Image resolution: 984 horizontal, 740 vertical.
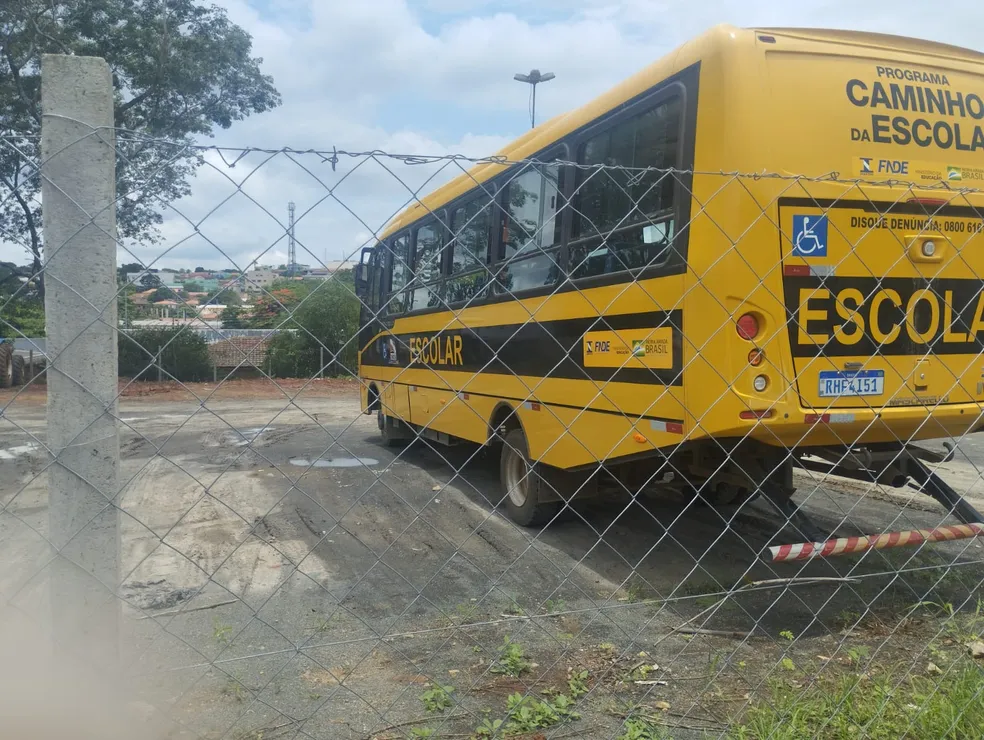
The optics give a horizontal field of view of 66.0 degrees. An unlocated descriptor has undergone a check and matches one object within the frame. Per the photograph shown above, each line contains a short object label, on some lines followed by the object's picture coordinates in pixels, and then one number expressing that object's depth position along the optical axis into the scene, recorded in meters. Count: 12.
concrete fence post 1.85
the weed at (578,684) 3.29
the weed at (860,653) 3.04
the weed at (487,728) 2.73
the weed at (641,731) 2.76
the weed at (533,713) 2.80
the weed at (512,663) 3.52
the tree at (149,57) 15.08
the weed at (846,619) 4.32
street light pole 15.50
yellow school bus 4.00
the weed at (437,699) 2.98
